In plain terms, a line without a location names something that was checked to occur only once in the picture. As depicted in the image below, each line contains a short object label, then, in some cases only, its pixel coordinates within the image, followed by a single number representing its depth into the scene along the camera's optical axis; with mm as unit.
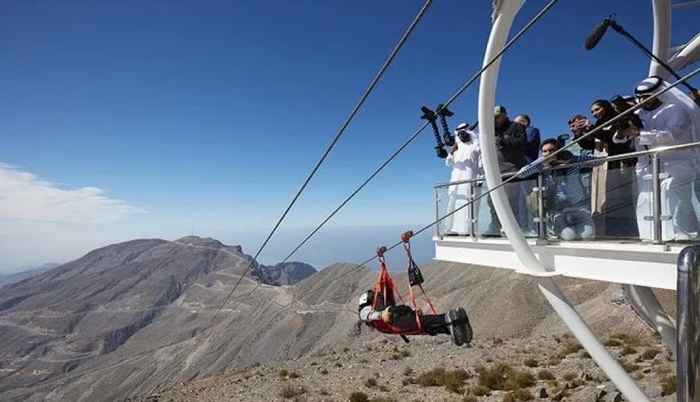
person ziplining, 9273
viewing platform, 5758
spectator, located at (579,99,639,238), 6211
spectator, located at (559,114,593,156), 7855
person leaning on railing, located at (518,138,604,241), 6926
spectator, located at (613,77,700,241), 5527
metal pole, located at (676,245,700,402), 1693
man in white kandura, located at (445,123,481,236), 9383
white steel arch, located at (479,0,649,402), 6977
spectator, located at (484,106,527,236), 8586
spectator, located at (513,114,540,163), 8656
